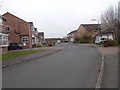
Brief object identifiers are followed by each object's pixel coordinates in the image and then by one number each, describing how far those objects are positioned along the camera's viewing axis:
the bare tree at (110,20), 22.84
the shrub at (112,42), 18.86
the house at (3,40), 13.99
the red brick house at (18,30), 23.55
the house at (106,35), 28.86
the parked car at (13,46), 20.25
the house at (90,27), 43.07
